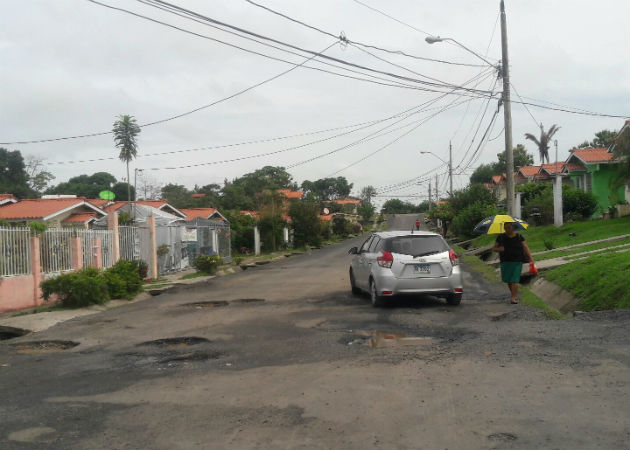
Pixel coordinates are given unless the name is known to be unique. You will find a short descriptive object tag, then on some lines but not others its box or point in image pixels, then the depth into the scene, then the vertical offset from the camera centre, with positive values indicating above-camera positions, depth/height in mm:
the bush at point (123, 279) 15789 -1317
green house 30156 +2290
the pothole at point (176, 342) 9133 -1745
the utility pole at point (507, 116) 21078 +3507
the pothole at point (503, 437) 4539 -1655
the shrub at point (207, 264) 25047 -1509
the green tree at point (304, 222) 48281 +163
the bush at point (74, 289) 14234 -1347
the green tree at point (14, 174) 62603 +6344
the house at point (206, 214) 46250 +1071
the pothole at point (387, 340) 8422 -1712
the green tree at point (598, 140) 66438 +8248
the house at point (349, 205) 102075 +3051
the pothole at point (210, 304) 14006 -1811
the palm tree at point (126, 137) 43875 +6814
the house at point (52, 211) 33062 +1243
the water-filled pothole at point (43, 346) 9344 -1798
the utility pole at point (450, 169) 48106 +4102
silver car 11945 -951
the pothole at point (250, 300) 14452 -1790
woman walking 11844 -768
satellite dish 38406 +2325
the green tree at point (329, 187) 124438 +7448
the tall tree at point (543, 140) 64000 +8098
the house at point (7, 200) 37012 +2101
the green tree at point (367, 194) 127188 +5937
